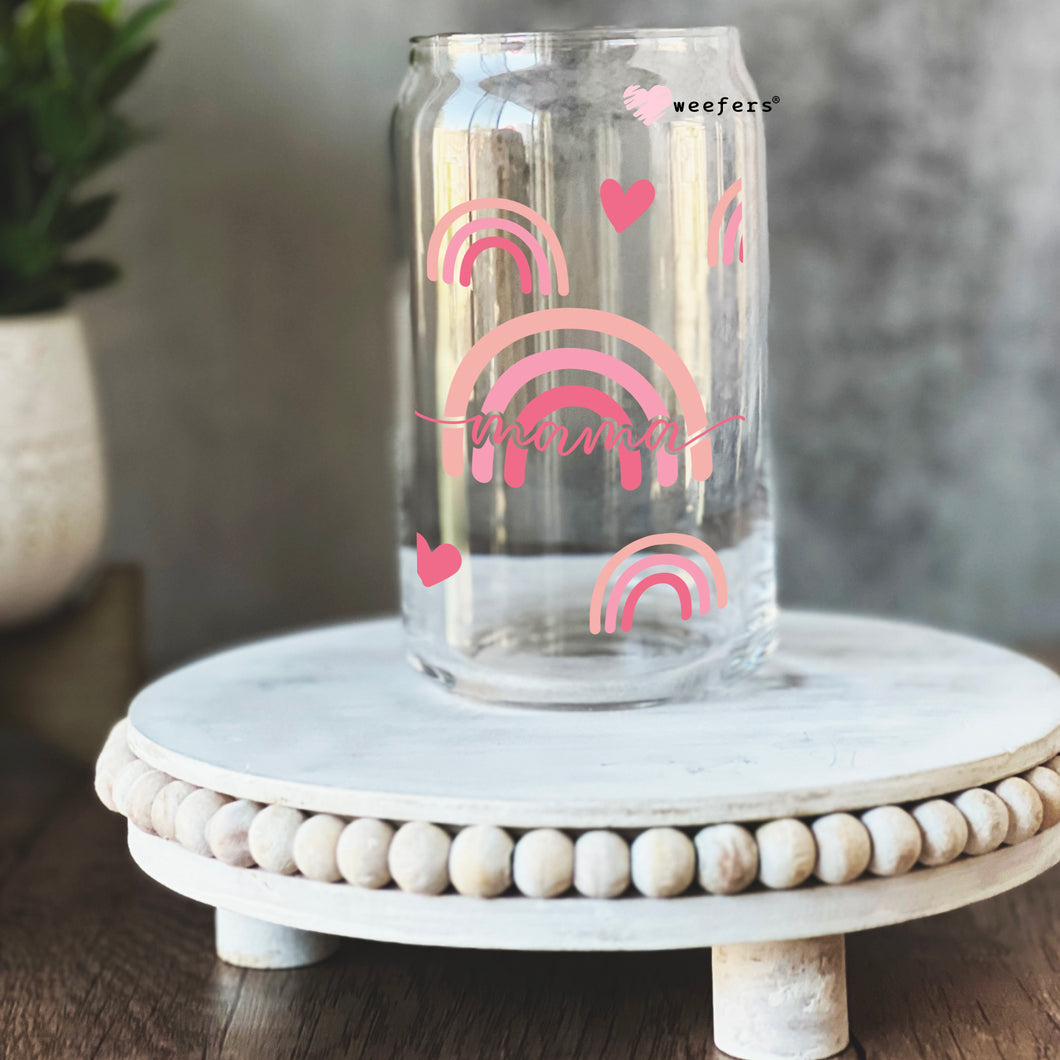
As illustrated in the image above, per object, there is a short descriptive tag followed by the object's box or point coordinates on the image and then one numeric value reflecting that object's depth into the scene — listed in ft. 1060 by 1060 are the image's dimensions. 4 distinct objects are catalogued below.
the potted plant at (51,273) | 3.09
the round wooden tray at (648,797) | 1.56
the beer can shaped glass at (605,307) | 1.92
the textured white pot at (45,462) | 3.10
